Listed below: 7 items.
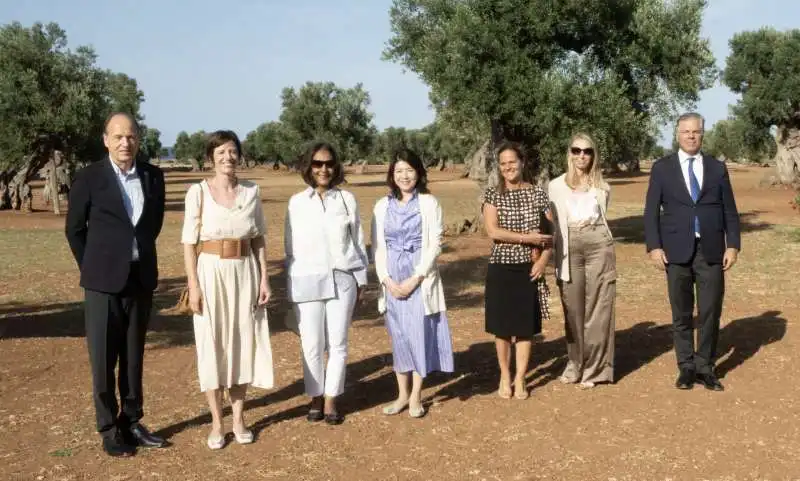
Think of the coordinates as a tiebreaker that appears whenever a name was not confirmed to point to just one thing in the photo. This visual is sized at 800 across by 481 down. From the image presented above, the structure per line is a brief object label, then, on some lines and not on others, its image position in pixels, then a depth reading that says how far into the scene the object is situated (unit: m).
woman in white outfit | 5.24
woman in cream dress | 4.83
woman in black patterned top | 5.79
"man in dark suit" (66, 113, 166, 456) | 4.68
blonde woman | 6.14
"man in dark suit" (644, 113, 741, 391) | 6.01
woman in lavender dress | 5.45
